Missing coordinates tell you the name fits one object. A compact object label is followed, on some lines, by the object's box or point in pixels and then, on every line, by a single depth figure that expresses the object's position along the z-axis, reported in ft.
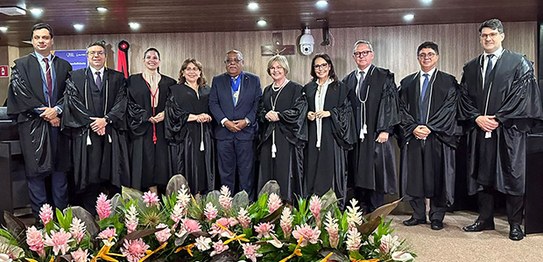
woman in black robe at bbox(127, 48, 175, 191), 13.85
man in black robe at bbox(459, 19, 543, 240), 11.77
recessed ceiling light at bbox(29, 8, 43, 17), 18.08
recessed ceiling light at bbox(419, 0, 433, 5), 17.49
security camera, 23.67
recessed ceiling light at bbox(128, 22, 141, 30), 21.76
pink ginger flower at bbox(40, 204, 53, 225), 3.92
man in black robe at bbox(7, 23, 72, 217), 12.57
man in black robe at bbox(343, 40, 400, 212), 13.39
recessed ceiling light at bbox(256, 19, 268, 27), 21.59
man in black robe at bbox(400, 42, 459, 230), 12.99
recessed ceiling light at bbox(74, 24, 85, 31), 22.24
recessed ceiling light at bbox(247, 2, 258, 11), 17.35
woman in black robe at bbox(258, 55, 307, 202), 13.56
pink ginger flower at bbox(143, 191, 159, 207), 4.26
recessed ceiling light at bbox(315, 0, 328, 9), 17.43
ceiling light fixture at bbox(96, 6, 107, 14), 17.92
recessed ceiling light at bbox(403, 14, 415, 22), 20.68
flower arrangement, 3.69
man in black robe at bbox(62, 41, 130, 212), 12.91
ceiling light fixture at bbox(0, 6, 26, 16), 17.58
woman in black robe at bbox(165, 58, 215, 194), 13.88
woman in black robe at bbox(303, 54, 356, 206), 13.41
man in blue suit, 13.88
